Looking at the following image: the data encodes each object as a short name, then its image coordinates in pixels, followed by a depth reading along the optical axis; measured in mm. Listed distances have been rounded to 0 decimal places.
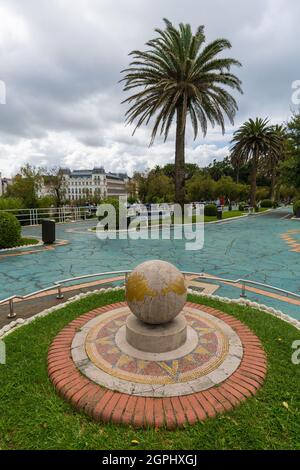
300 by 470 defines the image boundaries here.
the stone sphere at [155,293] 3672
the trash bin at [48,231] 12133
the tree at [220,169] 75750
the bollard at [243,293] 5825
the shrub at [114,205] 17156
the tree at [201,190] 46344
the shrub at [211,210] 25031
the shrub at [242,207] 36634
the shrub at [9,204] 16545
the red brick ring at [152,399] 2662
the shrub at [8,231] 10938
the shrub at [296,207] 25927
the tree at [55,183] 35406
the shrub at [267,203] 42531
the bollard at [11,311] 4844
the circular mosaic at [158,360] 3072
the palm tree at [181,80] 18703
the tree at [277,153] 34562
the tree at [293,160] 25844
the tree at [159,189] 43125
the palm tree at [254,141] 33969
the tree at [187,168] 79062
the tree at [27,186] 22375
